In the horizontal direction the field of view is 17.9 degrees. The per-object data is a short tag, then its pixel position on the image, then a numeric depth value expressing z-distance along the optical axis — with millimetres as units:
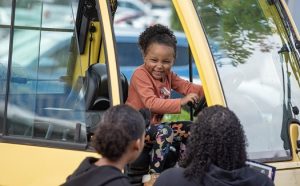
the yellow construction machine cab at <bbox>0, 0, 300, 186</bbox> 5033
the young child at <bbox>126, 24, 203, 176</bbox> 5407
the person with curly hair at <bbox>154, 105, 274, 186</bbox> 3635
